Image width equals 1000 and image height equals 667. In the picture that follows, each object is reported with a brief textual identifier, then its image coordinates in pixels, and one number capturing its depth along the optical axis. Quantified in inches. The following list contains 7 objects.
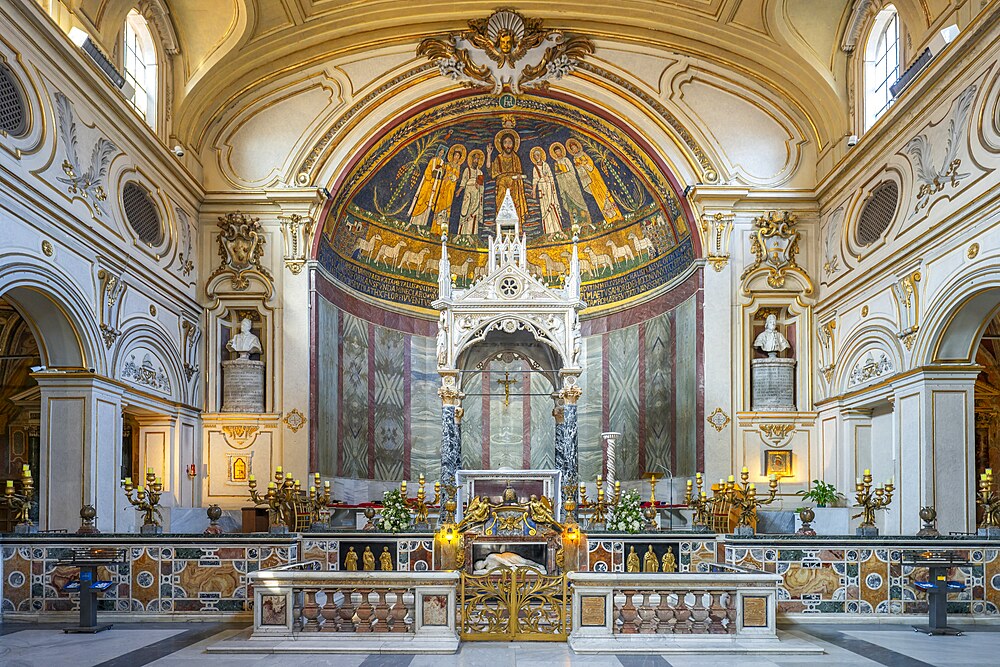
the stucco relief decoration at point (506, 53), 901.8
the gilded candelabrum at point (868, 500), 612.7
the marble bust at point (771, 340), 882.8
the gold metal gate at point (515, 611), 467.2
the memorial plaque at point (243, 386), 884.0
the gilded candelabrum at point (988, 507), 582.2
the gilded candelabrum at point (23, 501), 590.6
